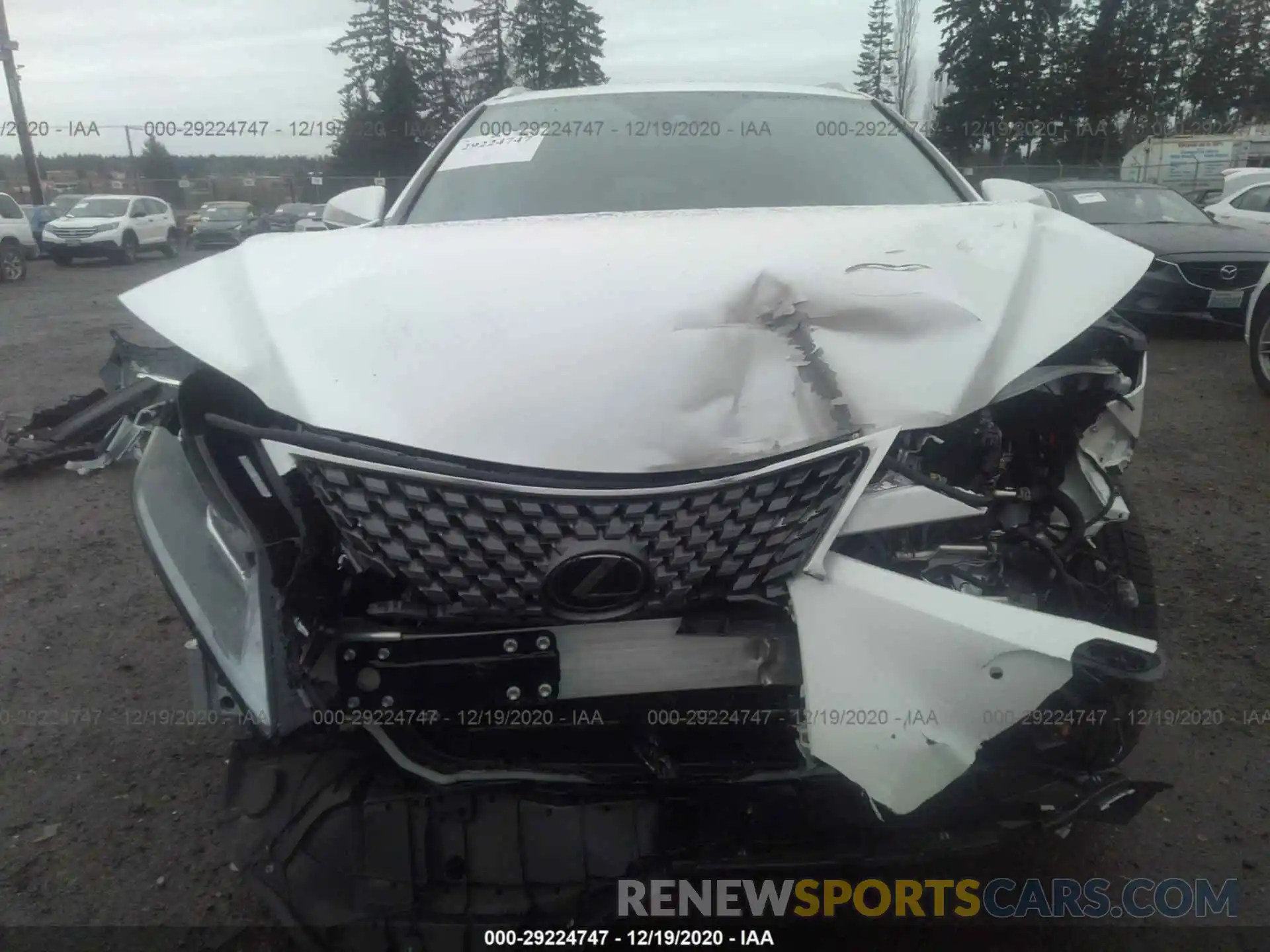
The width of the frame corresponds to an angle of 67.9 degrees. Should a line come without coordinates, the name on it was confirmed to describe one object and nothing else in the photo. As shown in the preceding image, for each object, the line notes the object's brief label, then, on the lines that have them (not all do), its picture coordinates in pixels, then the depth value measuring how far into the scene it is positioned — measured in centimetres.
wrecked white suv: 156
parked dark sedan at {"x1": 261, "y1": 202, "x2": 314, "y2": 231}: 2141
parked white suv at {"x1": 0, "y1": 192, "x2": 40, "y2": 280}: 1758
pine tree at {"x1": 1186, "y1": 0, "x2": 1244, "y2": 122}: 3419
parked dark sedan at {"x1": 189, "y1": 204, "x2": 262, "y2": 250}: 2442
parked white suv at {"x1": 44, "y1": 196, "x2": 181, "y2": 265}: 2053
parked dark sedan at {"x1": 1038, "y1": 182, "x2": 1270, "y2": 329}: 833
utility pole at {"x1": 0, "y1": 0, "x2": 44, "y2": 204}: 2102
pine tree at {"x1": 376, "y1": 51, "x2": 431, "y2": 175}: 2453
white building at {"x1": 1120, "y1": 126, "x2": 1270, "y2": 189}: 2384
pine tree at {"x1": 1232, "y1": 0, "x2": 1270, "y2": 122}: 3366
